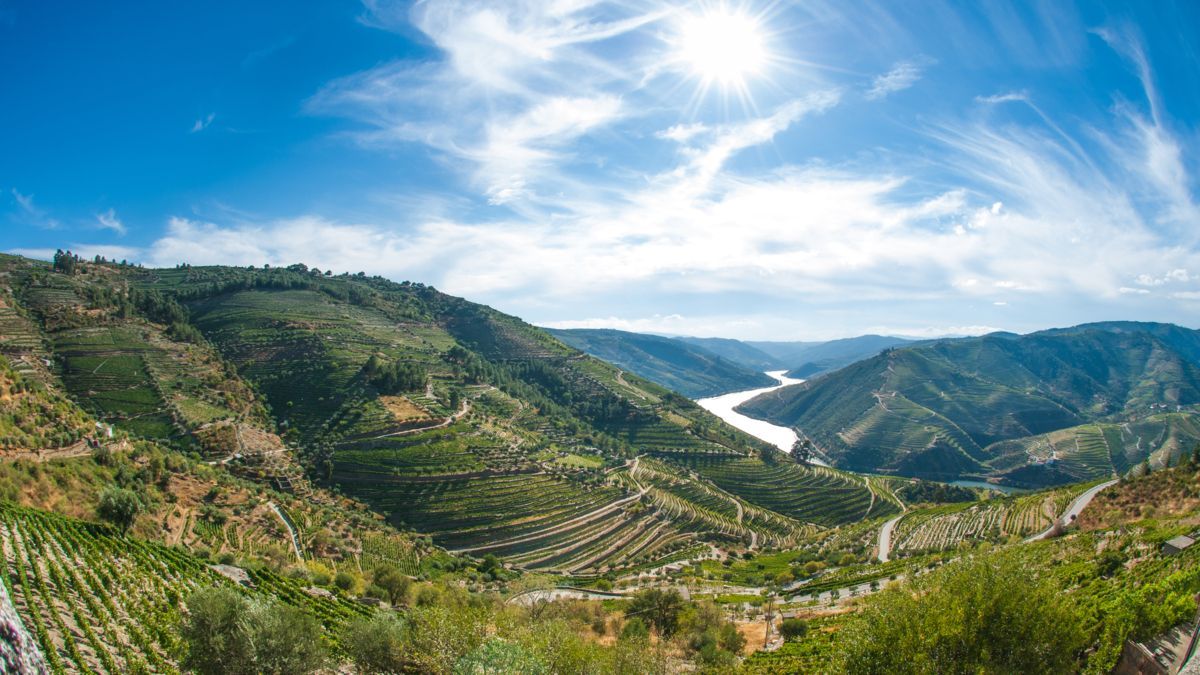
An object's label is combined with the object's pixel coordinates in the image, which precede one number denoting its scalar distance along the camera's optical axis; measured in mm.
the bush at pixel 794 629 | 50188
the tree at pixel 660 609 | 53625
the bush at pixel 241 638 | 27000
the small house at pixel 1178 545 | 40653
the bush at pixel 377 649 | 32469
